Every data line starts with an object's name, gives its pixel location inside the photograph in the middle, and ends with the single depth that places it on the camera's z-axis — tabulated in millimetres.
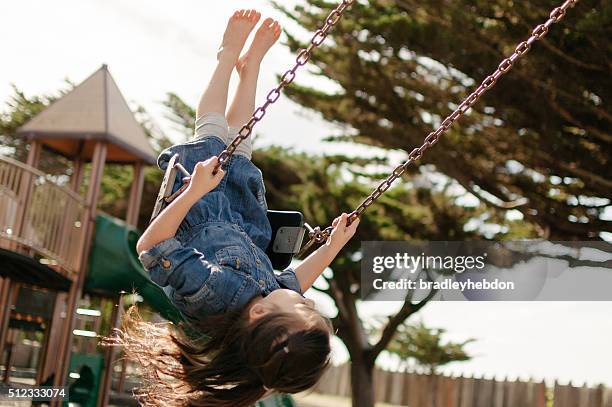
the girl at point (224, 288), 1883
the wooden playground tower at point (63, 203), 6793
